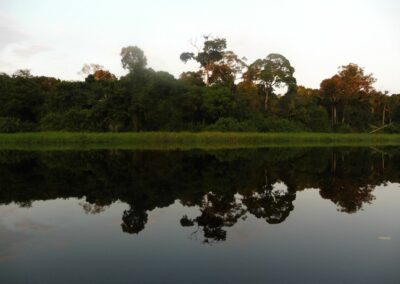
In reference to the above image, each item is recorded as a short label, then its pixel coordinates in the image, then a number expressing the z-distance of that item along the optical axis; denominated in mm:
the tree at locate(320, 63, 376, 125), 70312
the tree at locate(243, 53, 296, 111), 62375
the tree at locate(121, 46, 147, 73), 55844
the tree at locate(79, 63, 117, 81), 70188
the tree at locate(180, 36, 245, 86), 60991
